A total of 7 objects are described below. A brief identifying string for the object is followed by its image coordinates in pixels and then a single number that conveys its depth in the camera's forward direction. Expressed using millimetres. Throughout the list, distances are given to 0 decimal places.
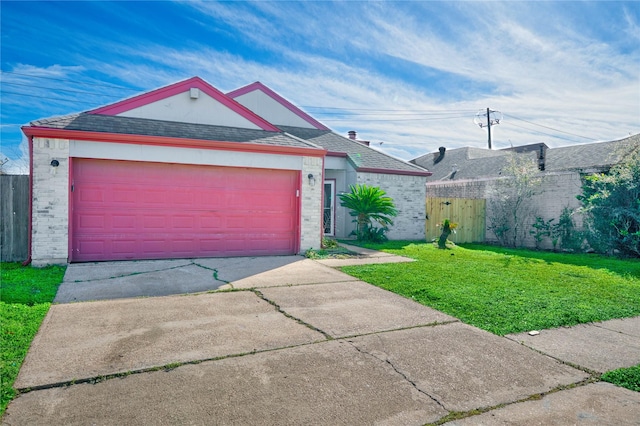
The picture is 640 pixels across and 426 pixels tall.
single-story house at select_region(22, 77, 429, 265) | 7762
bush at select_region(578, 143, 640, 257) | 10344
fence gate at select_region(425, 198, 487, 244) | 14578
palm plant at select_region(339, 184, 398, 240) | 12273
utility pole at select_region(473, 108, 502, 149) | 39766
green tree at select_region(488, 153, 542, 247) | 13367
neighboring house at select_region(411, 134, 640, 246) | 12391
